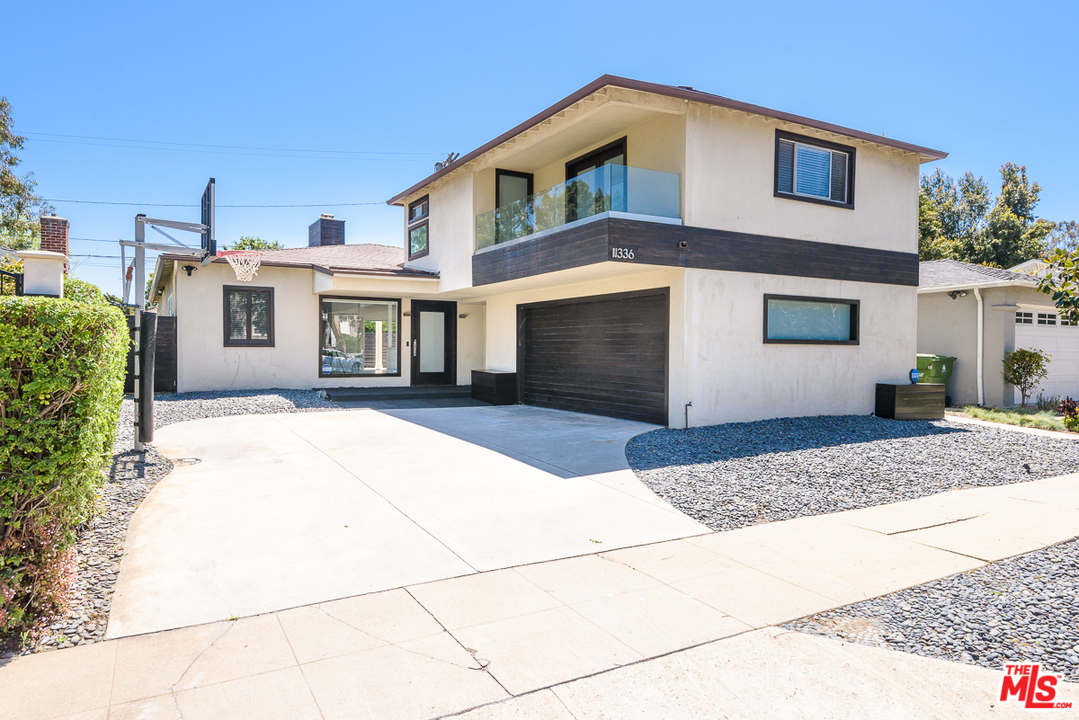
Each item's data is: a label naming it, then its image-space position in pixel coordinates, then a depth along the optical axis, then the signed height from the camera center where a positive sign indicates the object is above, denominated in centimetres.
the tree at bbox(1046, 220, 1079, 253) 4694 +879
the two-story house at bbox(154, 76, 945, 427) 1016 +148
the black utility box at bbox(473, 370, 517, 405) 1503 -101
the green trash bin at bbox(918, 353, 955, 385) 1482 -48
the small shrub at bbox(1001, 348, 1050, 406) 1422 -46
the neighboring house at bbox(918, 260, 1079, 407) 1456 +47
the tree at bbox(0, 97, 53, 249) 2286 +570
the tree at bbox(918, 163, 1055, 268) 3038 +662
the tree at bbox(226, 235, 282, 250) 4681 +781
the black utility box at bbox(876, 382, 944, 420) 1174 -103
